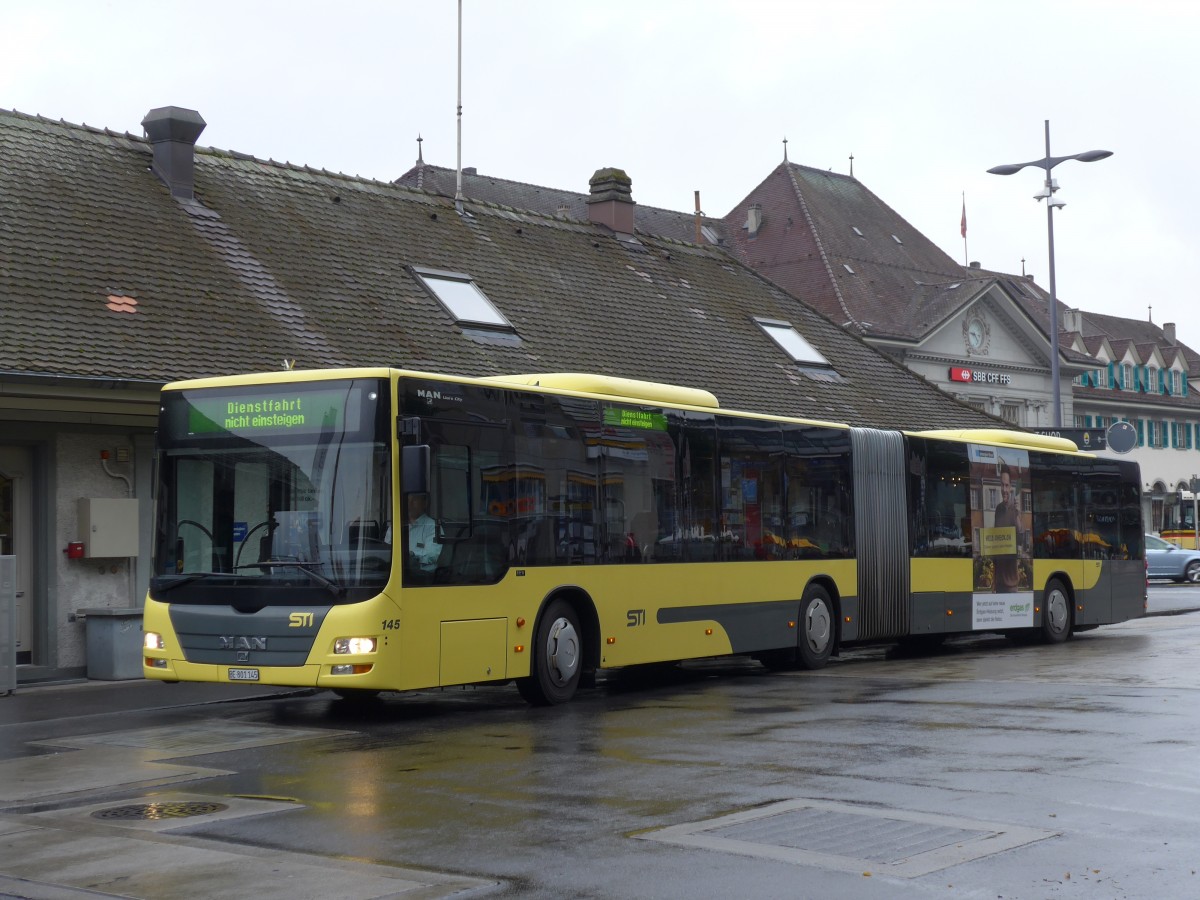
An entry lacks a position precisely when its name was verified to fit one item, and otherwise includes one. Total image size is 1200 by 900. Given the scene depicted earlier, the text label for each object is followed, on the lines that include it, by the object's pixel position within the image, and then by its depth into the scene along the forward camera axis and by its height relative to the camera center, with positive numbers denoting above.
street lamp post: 33.62 +7.49
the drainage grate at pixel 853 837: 7.70 -1.37
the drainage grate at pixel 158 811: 9.43 -1.36
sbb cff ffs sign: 63.34 +6.54
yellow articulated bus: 13.61 +0.24
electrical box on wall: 18.77 +0.45
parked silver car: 47.81 -0.49
